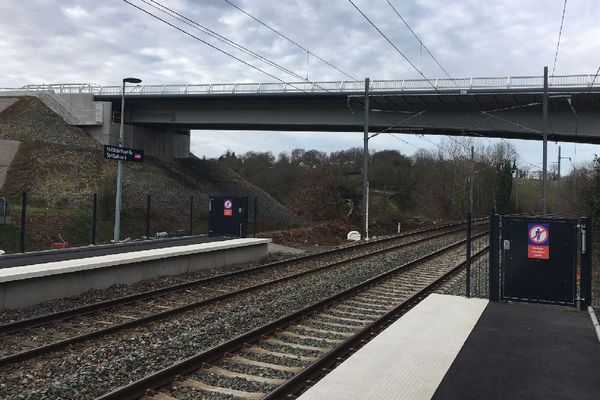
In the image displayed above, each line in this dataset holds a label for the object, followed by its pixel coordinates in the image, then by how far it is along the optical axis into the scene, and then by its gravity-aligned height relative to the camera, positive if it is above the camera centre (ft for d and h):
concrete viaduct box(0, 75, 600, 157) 112.68 +27.78
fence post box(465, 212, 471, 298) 36.17 -1.80
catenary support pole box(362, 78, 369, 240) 104.53 +10.12
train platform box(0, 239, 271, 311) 36.27 -4.97
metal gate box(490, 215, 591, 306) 31.73 -2.10
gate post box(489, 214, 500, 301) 33.60 -1.57
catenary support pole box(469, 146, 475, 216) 172.22 +13.98
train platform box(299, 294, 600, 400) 18.62 -5.89
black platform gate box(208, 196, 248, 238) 79.71 -0.15
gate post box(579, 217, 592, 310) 30.76 -2.12
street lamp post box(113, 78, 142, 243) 70.33 +2.41
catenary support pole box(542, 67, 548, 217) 81.46 +11.31
